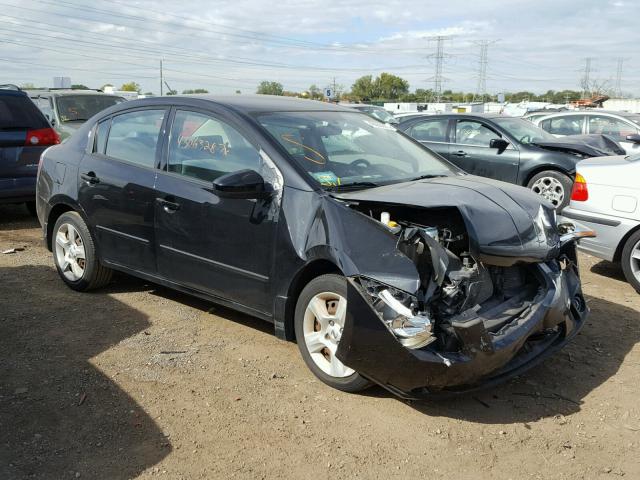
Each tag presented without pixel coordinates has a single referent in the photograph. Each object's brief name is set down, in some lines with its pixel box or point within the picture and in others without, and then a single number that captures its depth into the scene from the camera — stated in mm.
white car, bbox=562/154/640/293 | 5742
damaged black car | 3342
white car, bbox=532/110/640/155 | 13062
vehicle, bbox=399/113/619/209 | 9461
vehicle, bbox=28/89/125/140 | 11688
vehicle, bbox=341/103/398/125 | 18891
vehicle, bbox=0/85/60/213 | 8133
